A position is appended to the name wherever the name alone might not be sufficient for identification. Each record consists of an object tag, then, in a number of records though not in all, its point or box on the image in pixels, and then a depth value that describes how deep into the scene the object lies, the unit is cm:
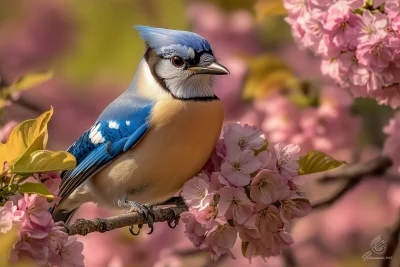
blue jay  563
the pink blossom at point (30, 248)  456
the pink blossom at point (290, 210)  512
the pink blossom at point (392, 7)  562
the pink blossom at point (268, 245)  523
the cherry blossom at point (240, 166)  505
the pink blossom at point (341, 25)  571
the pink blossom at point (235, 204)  502
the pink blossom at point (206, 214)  509
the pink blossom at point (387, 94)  611
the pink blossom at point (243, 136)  522
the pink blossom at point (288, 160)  514
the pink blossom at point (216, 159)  548
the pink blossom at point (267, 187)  502
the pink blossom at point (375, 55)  571
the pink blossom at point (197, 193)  507
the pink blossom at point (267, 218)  511
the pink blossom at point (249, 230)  506
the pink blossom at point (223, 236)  512
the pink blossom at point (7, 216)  435
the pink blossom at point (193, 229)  518
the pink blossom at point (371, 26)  562
